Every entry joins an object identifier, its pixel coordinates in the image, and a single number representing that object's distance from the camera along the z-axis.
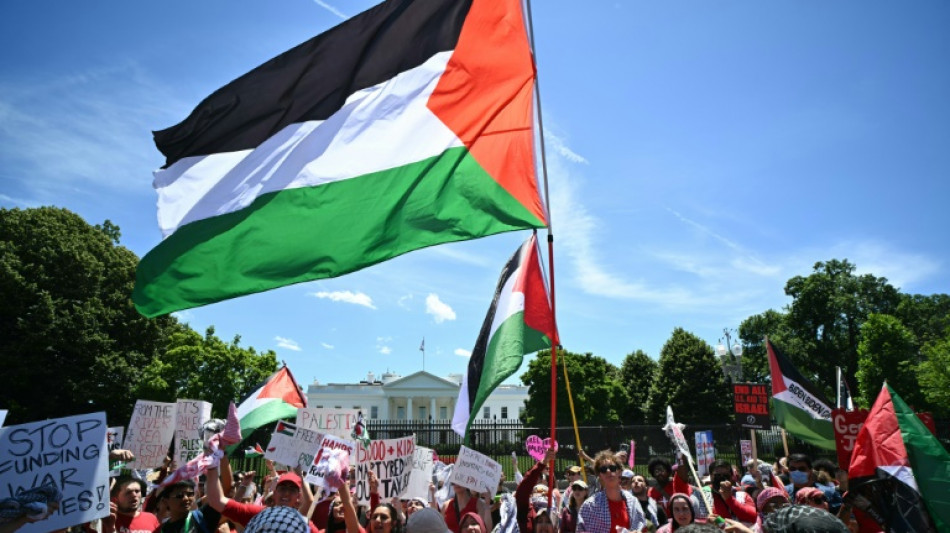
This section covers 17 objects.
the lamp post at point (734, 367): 20.29
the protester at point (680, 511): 5.04
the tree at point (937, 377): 27.88
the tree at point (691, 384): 42.41
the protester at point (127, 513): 4.85
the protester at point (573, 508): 6.95
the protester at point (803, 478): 6.75
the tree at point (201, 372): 32.78
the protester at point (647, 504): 6.57
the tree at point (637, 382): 49.47
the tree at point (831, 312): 48.38
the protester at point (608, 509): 5.40
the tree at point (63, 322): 29.80
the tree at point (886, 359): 34.78
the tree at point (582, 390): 48.34
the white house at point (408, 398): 90.19
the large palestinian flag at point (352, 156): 5.34
